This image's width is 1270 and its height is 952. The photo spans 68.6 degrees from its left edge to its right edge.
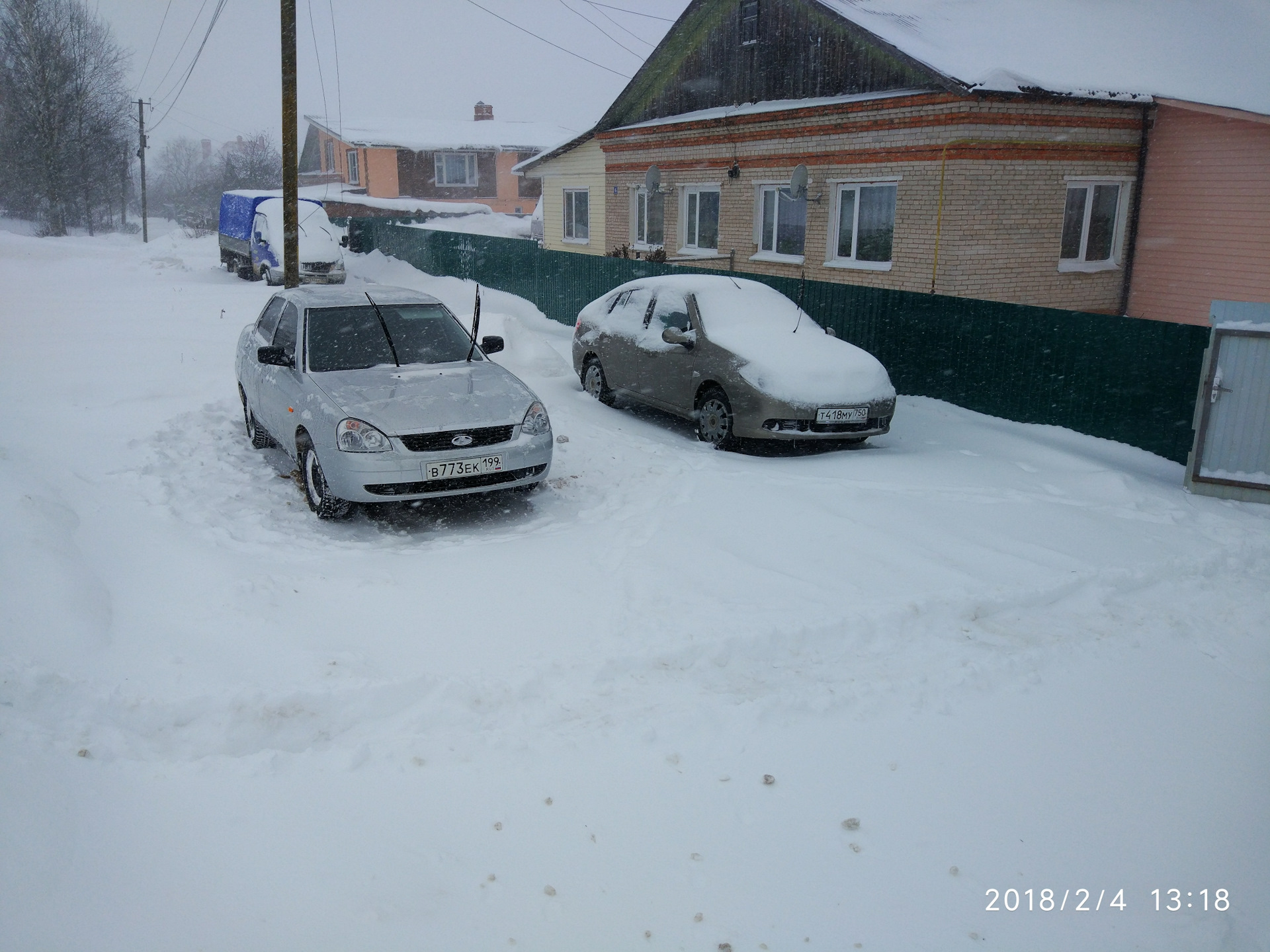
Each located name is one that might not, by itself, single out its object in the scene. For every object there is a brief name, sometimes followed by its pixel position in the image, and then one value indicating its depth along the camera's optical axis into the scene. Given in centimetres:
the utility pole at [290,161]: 1377
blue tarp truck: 2212
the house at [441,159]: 4466
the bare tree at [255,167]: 6178
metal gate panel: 744
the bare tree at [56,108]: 4231
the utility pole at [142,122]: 4501
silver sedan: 627
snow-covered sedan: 859
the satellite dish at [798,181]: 1523
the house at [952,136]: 1318
